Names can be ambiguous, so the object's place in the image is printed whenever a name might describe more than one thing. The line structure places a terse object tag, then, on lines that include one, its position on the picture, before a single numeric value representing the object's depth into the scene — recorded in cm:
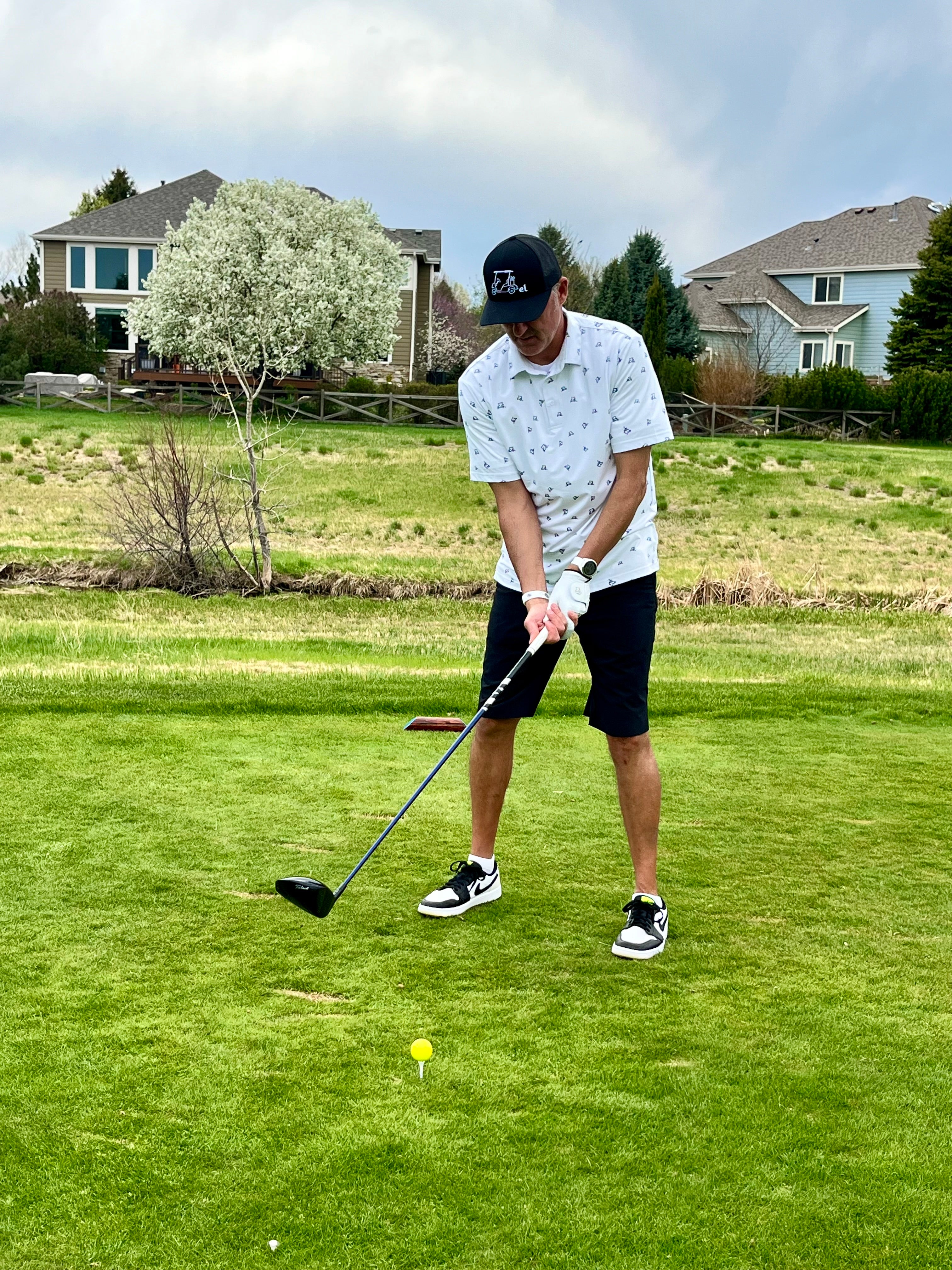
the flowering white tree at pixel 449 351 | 4612
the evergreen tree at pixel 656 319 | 4028
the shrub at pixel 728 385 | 3550
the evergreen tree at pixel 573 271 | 5212
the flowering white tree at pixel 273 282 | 3453
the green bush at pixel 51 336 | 3959
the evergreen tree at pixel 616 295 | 4625
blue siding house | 4572
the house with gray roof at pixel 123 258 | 4512
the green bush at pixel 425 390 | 3531
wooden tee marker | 558
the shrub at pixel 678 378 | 3659
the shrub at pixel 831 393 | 3519
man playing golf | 374
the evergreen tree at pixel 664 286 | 4378
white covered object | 3350
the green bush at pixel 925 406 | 3494
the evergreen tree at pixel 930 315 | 3838
